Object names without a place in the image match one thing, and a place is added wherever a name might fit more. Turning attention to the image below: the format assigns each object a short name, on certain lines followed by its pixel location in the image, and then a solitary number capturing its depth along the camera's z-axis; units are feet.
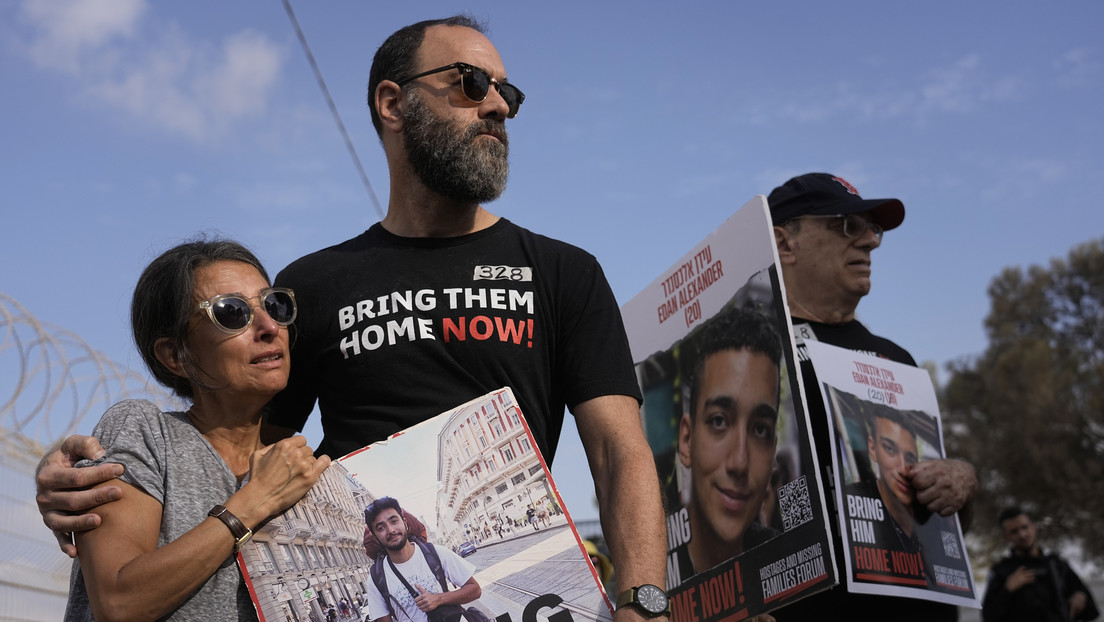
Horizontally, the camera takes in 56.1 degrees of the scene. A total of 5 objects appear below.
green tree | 80.74
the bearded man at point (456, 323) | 8.23
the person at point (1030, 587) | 31.22
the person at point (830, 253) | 14.39
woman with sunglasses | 7.55
